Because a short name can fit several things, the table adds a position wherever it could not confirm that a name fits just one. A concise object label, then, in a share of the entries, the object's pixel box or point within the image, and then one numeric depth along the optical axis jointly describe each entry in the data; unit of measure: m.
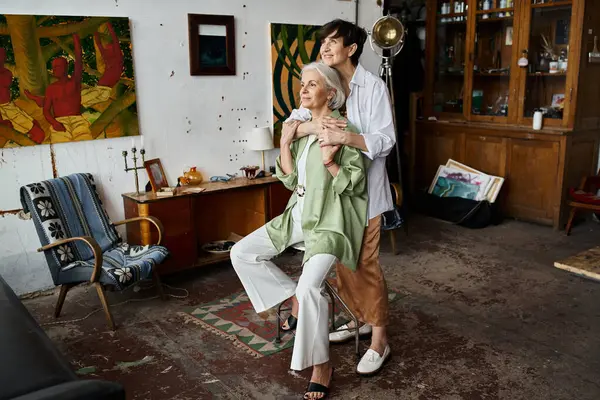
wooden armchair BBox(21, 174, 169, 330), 3.60
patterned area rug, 3.40
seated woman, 2.68
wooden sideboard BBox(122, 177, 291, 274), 4.27
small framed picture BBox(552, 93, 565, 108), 5.68
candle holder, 4.31
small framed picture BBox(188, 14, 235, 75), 4.59
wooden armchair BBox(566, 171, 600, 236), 5.28
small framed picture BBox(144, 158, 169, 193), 4.37
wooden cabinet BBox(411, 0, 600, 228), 5.52
